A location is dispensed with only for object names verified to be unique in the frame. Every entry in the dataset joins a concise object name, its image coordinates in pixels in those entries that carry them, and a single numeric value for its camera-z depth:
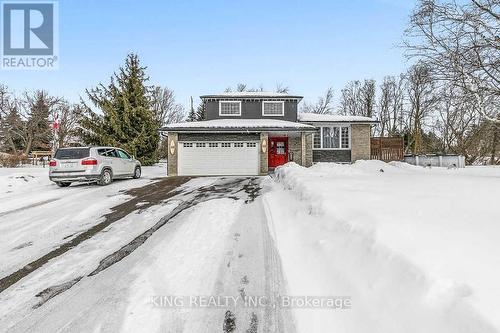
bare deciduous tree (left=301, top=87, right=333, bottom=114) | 52.00
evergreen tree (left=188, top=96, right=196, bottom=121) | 43.97
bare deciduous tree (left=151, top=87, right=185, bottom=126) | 48.50
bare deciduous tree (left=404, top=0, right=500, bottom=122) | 12.62
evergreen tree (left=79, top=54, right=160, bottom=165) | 25.28
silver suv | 12.21
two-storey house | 19.38
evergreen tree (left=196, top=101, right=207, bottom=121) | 38.41
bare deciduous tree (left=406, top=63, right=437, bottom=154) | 34.62
